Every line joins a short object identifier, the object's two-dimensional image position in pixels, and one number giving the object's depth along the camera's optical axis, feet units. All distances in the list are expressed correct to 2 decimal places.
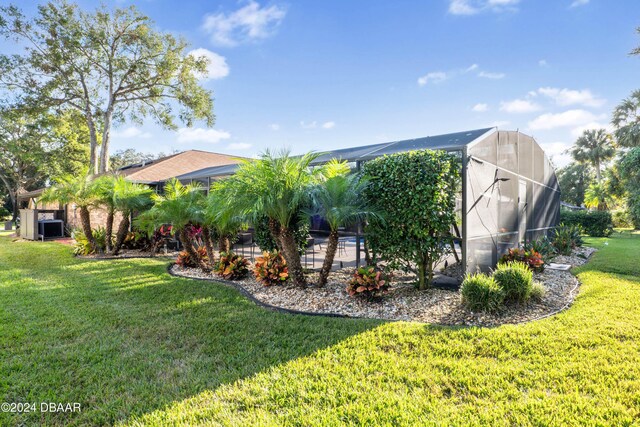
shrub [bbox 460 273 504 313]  15.25
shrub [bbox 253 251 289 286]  21.08
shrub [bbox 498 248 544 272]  23.24
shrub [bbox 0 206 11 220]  112.98
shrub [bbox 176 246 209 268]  27.78
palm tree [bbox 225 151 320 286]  18.17
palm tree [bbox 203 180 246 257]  19.76
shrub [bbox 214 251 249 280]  23.34
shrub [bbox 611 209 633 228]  80.03
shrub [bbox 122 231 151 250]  37.62
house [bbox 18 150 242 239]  48.19
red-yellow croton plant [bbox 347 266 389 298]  17.25
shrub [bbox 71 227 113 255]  36.09
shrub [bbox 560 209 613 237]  63.21
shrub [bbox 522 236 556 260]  27.63
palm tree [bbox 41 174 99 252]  33.83
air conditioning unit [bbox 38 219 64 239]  52.49
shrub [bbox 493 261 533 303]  15.93
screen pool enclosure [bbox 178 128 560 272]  19.66
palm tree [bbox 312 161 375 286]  17.97
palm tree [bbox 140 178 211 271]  24.75
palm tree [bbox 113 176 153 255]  32.19
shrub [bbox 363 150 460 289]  17.80
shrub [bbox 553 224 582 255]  34.19
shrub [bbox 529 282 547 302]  16.79
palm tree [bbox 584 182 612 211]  76.96
